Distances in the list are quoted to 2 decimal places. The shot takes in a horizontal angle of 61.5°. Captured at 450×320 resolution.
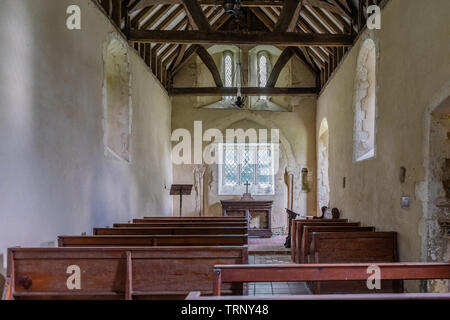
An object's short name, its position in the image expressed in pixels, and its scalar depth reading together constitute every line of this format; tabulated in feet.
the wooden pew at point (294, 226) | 19.58
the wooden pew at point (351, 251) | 13.51
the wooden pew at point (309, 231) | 15.34
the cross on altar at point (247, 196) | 32.99
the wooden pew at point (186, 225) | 16.31
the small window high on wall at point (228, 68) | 35.32
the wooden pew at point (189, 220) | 18.54
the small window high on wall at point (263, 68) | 35.60
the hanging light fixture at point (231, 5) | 15.62
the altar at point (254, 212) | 32.04
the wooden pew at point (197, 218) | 19.58
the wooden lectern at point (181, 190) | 27.96
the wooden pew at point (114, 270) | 9.37
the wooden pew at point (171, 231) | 14.23
